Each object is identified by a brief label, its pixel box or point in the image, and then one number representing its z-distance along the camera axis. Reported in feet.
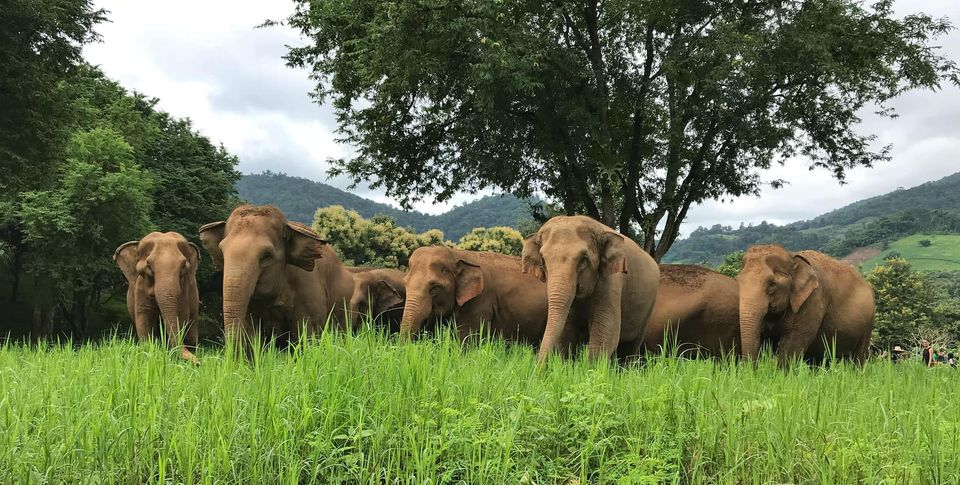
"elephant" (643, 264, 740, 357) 34.32
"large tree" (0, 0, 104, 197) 52.03
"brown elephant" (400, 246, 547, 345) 28.99
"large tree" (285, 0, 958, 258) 52.47
